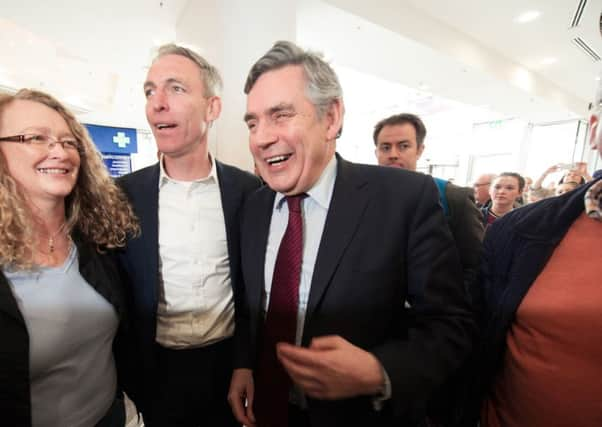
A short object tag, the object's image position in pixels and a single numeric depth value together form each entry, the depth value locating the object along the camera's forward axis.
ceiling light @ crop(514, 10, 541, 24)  3.63
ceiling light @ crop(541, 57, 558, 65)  5.00
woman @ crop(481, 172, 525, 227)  3.25
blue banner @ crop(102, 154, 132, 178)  8.98
